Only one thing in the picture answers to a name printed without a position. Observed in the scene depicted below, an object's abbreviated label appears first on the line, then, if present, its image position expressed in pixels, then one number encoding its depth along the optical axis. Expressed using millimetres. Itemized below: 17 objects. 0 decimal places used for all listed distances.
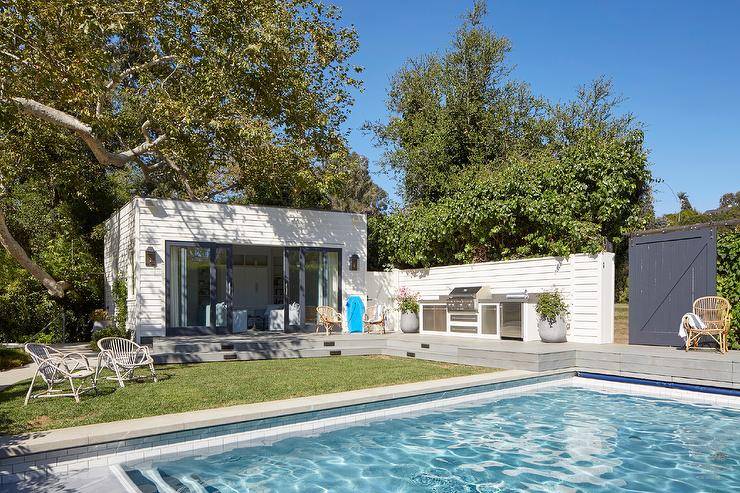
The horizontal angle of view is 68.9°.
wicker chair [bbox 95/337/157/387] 7453
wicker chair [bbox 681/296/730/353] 8638
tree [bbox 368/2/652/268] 11516
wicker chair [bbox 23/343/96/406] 6527
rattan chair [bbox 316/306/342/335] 13328
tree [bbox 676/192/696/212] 45859
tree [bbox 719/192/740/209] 51312
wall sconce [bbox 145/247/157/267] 12750
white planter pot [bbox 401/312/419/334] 14164
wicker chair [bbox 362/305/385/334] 14542
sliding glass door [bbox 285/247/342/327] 14531
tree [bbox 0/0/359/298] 9469
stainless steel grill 12766
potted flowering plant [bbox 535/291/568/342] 10922
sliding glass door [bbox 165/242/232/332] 13062
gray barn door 9594
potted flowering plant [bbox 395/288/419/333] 14164
